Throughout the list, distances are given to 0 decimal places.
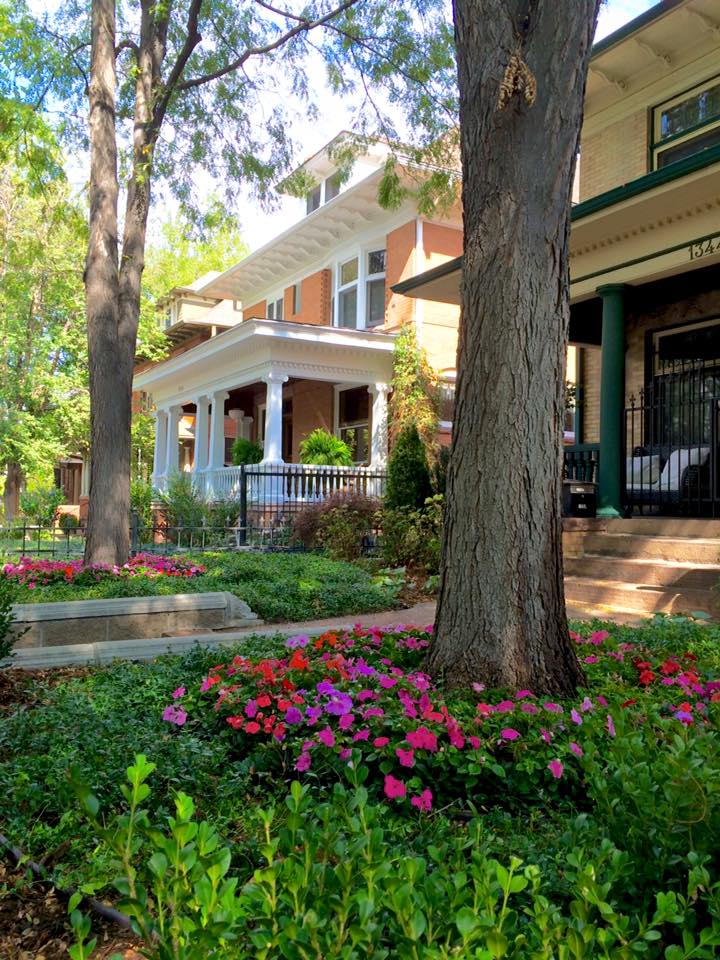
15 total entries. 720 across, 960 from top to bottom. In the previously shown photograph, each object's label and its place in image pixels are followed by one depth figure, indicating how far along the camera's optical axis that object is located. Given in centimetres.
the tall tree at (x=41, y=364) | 2238
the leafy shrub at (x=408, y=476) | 1109
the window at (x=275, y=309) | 2352
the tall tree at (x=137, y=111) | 870
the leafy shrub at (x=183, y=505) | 1554
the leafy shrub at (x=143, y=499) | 1845
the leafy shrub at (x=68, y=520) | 2194
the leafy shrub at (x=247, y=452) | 1944
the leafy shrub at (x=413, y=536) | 1010
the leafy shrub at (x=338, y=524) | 1161
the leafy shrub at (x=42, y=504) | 2213
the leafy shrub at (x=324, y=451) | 1659
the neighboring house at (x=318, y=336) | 1656
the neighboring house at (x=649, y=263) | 886
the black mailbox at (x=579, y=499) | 990
